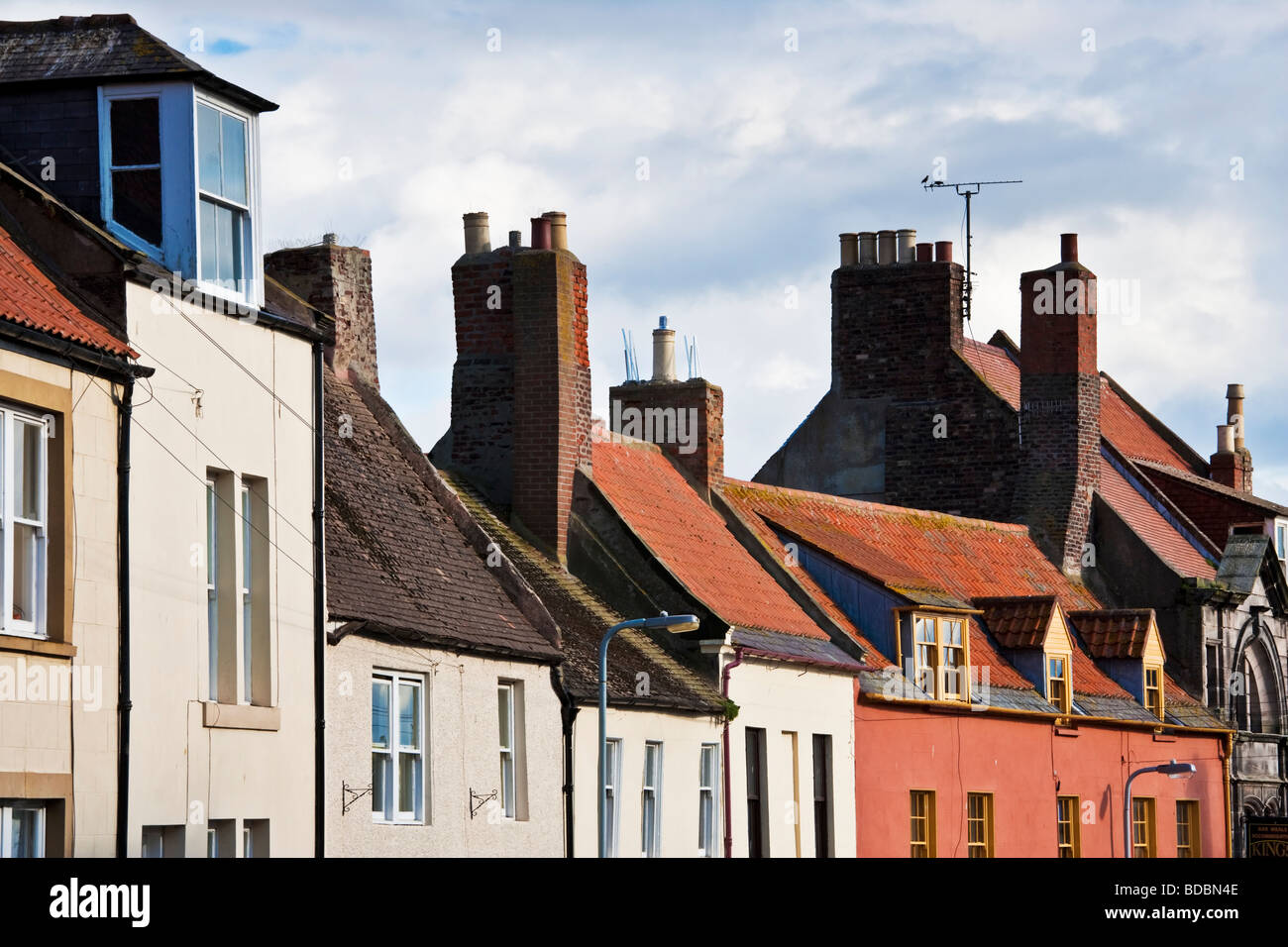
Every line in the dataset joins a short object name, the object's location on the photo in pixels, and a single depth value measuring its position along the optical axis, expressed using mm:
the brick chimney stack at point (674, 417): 38781
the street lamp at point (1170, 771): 42844
